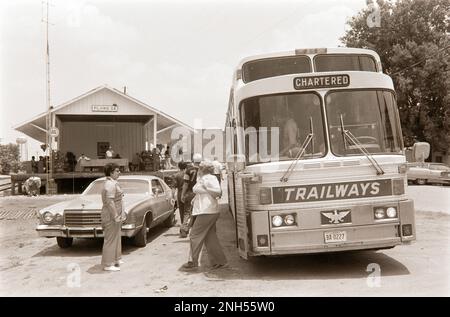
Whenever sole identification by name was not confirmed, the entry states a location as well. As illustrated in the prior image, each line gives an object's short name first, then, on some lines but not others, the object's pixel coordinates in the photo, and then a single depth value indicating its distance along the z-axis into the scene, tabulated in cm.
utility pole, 2445
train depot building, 2539
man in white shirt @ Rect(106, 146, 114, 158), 2557
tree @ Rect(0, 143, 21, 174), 9750
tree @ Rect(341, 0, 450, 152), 3556
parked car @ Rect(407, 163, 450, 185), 2645
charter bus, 656
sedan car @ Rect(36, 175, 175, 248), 912
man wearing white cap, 1078
